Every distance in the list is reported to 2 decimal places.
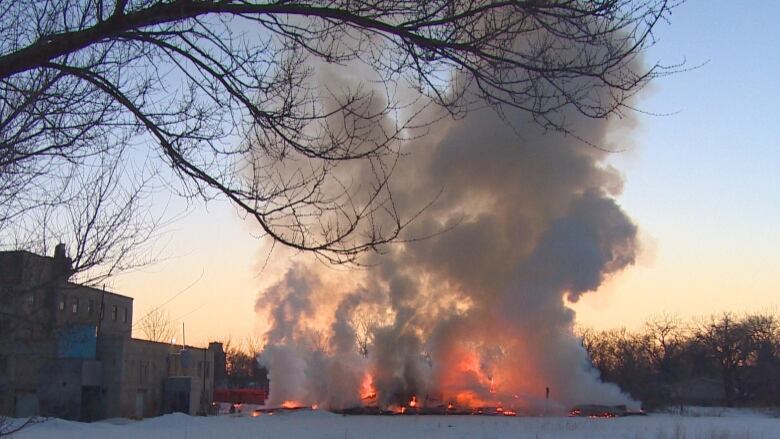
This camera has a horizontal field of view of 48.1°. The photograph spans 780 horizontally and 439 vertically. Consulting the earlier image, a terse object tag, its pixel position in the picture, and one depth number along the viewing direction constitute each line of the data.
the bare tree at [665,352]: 87.66
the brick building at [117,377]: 44.31
